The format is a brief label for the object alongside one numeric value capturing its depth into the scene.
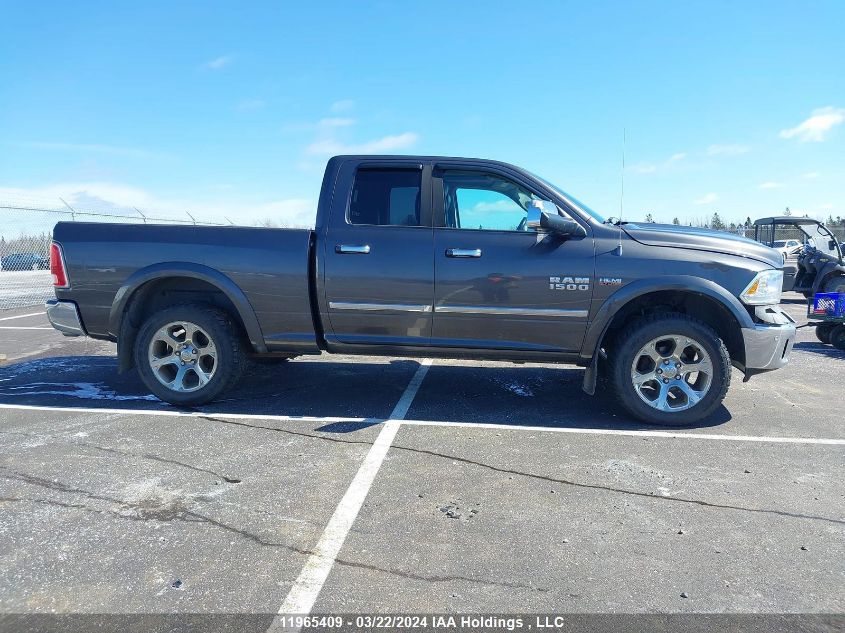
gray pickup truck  4.24
